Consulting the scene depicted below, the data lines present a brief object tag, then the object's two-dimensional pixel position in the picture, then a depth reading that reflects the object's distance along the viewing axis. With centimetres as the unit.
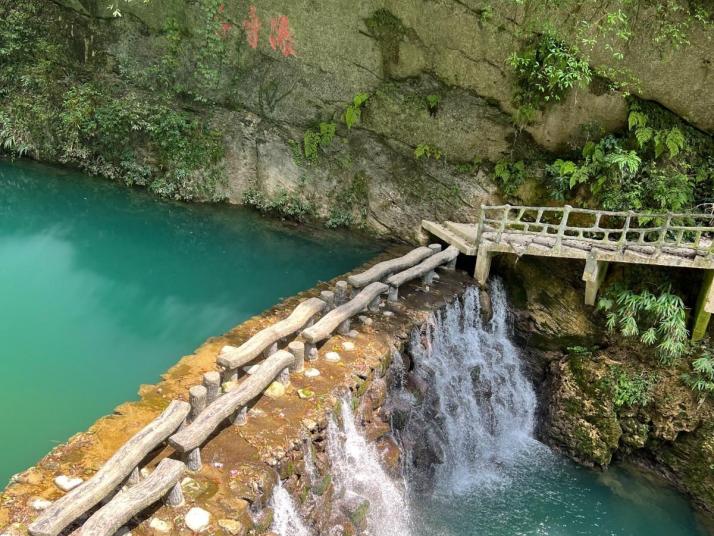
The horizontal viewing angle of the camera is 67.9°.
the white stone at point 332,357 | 883
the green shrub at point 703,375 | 1062
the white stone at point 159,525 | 562
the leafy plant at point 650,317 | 1079
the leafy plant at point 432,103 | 1446
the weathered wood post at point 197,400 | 674
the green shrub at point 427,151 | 1481
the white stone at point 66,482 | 595
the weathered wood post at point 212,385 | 691
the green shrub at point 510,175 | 1379
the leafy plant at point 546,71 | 1212
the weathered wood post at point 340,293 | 1029
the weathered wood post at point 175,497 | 589
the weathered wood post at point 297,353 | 827
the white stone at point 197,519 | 571
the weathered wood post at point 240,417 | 717
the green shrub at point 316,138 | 1614
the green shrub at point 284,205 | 1697
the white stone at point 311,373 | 837
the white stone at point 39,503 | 562
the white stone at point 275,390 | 782
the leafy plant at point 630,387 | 1129
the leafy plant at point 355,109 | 1525
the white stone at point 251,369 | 774
